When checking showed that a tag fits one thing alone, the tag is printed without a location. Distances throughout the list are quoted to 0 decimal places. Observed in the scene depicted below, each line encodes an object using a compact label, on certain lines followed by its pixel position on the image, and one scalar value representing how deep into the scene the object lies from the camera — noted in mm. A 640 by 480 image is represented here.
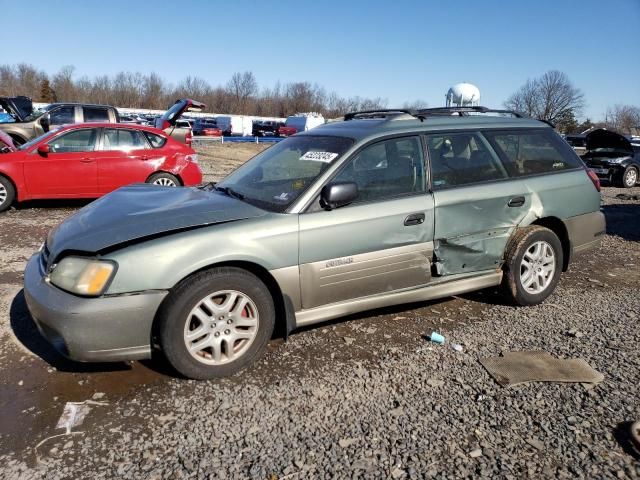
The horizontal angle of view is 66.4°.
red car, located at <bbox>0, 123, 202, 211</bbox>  8031
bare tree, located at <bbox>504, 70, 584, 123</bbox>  77562
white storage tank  28188
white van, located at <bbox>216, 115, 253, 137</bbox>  48609
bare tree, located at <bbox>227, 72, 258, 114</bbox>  110875
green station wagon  2951
